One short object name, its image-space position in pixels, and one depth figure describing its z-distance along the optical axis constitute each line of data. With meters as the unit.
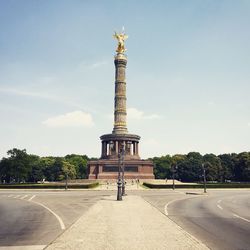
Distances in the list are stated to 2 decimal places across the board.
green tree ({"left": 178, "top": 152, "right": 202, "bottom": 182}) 121.38
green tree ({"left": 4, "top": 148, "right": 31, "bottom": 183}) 94.06
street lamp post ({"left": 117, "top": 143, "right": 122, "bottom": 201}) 32.19
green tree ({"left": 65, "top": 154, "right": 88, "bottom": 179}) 142.75
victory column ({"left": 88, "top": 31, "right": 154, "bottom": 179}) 89.62
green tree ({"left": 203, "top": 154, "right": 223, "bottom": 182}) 118.25
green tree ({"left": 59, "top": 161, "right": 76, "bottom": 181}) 124.56
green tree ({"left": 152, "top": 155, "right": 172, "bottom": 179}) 139.50
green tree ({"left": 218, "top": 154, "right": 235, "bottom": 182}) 123.75
